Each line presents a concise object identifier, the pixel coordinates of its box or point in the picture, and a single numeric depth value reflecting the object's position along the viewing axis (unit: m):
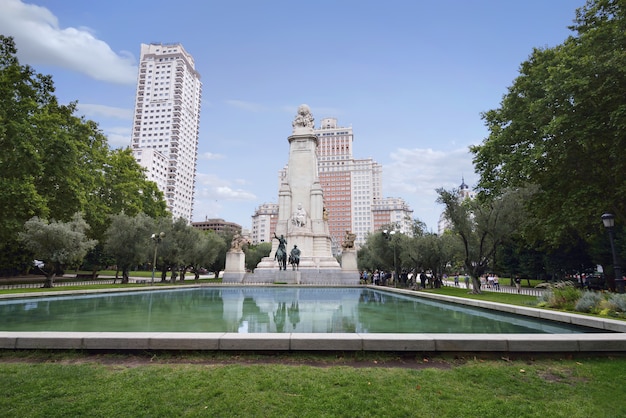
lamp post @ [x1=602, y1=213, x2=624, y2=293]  12.66
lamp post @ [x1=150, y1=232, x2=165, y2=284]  28.89
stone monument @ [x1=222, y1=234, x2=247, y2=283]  36.66
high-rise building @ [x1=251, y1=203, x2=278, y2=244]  156.50
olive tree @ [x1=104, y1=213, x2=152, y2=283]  31.25
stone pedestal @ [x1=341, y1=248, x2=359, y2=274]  37.28
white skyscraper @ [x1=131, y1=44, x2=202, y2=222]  122.62
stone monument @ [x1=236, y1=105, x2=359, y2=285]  35.84
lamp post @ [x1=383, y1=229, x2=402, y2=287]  33.42
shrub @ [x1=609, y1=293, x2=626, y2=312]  10.07
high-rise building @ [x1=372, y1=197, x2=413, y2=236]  153.62
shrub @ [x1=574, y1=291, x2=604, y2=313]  10.76
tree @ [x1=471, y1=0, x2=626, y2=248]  16.75
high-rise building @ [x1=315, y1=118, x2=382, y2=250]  144.62
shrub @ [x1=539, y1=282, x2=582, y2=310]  11.97
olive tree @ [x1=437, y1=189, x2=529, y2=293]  25.28
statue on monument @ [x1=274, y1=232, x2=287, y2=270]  34.88
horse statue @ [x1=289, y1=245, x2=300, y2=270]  35.10
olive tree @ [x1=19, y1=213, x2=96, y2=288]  24.66
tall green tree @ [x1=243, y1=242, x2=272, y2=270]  60.92
